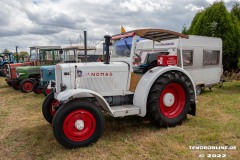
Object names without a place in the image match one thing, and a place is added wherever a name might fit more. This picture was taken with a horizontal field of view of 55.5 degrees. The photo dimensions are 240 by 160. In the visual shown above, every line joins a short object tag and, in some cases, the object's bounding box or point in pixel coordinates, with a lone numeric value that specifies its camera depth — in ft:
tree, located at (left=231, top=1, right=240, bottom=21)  42.88
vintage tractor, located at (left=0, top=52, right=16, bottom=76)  55.07
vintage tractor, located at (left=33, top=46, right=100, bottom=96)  28.28
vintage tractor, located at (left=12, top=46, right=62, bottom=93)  32.99
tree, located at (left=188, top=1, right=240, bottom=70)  34.68
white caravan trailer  26.35
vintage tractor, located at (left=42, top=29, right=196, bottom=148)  12.55
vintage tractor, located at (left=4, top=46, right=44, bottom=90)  35.14
